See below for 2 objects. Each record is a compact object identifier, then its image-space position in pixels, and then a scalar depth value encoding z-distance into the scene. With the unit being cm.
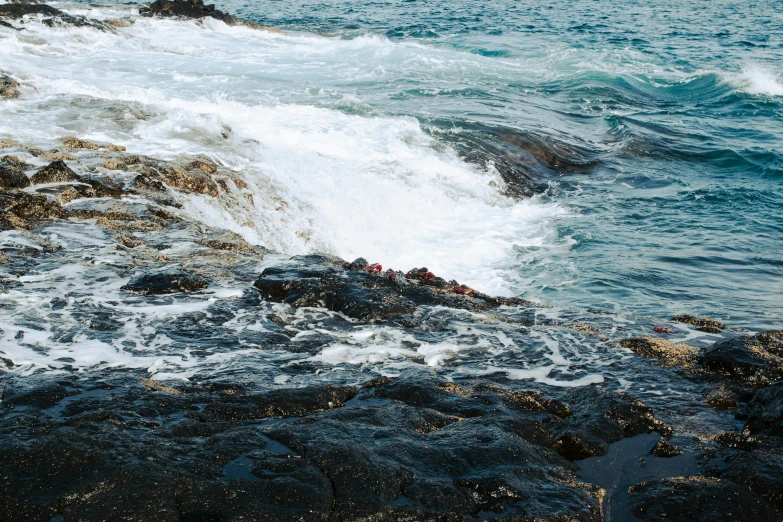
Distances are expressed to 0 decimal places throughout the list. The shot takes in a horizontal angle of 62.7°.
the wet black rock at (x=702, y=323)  686
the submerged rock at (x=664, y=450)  419
